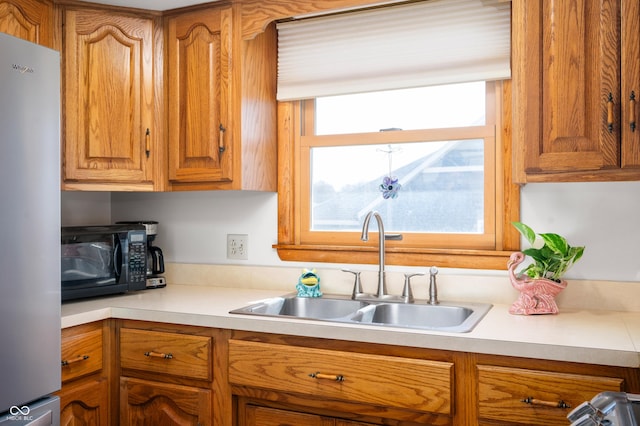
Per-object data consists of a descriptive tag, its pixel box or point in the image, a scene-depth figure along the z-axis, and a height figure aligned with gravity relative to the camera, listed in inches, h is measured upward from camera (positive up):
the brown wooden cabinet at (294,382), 60.7 -21.1
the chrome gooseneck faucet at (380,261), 88.4 -8.2
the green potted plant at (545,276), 74.6 -9.2
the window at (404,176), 87.0 +5.4
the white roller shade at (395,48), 85.6 +25.8
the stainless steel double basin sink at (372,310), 81.2 -15.3
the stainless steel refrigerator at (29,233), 57.9 -2.5
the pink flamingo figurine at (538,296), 74.9 -11.7
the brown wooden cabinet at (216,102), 90.7 +17.5
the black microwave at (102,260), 87.0 -8.2
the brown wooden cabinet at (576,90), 66.6 +14.4
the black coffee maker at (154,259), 103.2 -9.2
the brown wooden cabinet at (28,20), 79.0 +27.6
